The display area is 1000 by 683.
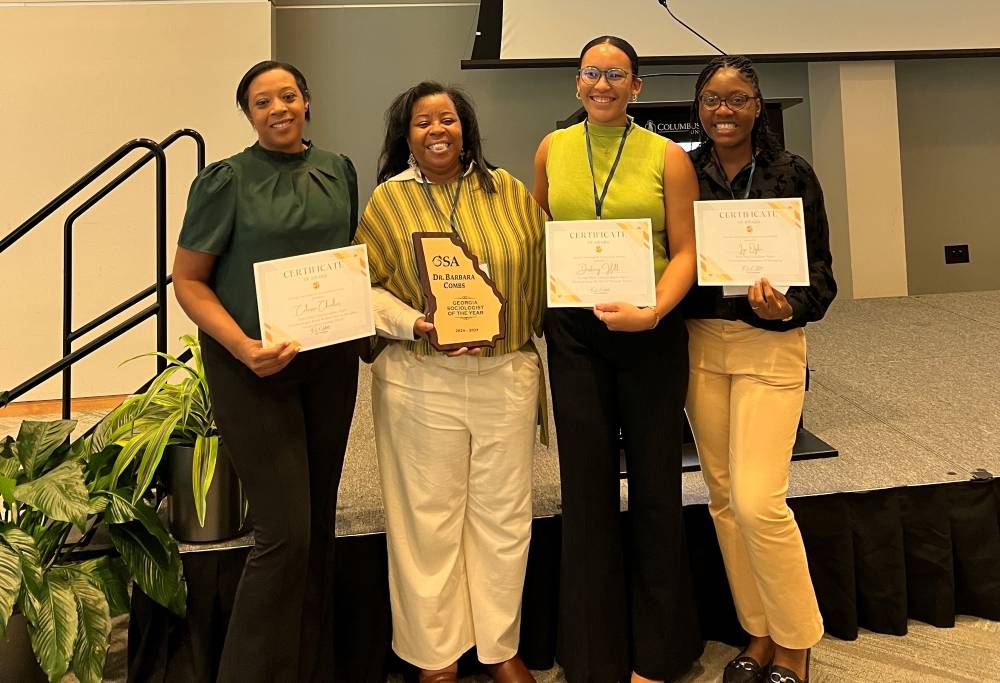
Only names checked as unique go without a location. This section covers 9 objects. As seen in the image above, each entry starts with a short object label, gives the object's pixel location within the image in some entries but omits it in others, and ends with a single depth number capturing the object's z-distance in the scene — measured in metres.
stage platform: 1.90
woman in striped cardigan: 1.63
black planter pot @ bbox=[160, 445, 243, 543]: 1.95
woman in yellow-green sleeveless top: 1.61
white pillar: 5.19
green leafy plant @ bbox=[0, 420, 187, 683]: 1.59
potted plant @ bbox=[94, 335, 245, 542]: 1.90
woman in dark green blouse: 1.47
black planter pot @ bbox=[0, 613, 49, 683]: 1.77
